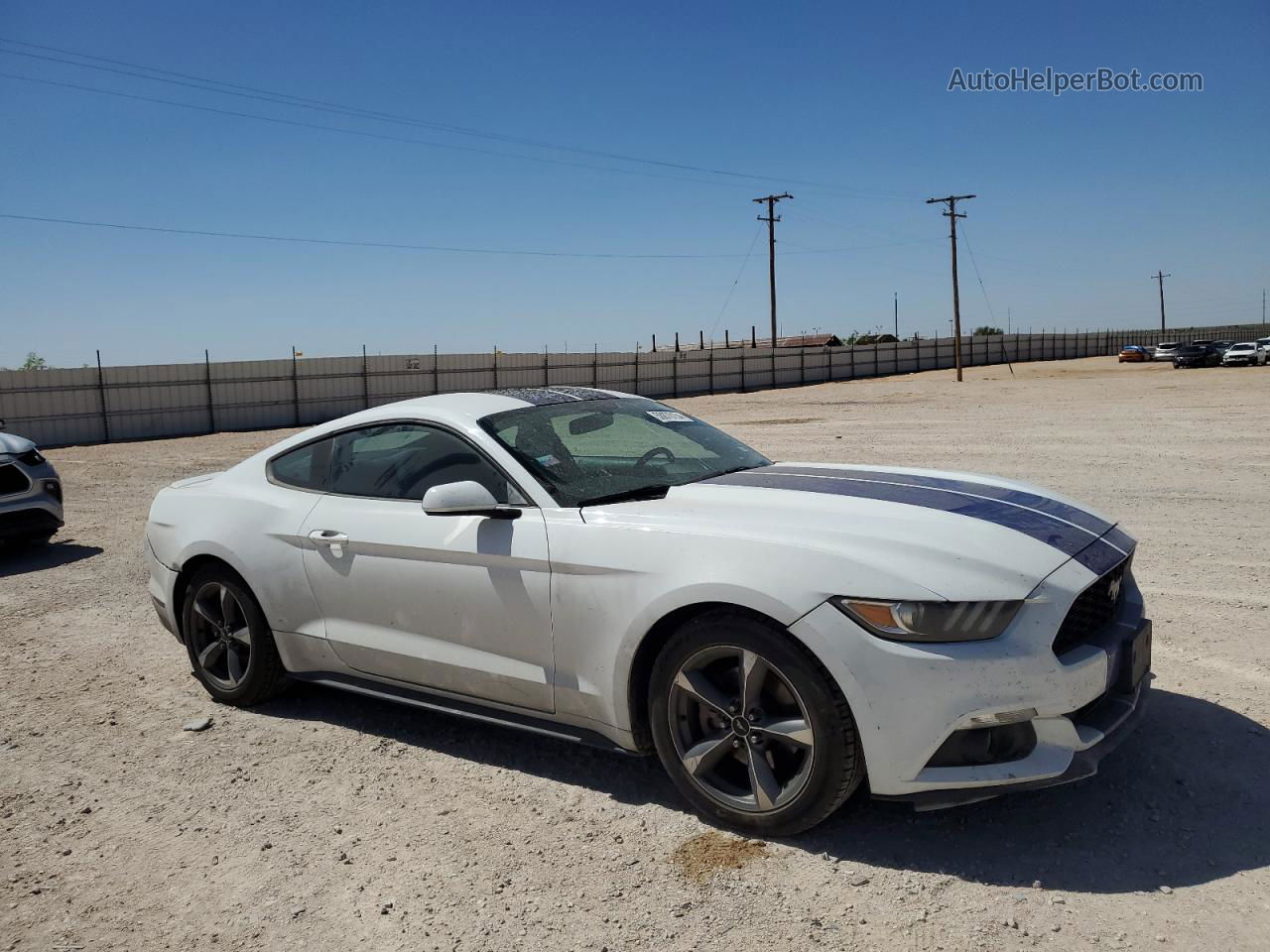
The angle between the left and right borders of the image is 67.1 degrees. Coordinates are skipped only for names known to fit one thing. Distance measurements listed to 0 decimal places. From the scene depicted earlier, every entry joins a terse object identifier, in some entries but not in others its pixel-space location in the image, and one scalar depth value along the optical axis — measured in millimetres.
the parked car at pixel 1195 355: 50031
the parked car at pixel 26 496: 8602
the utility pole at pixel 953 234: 49688
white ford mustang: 2859
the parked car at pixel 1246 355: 48219
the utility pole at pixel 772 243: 56688
